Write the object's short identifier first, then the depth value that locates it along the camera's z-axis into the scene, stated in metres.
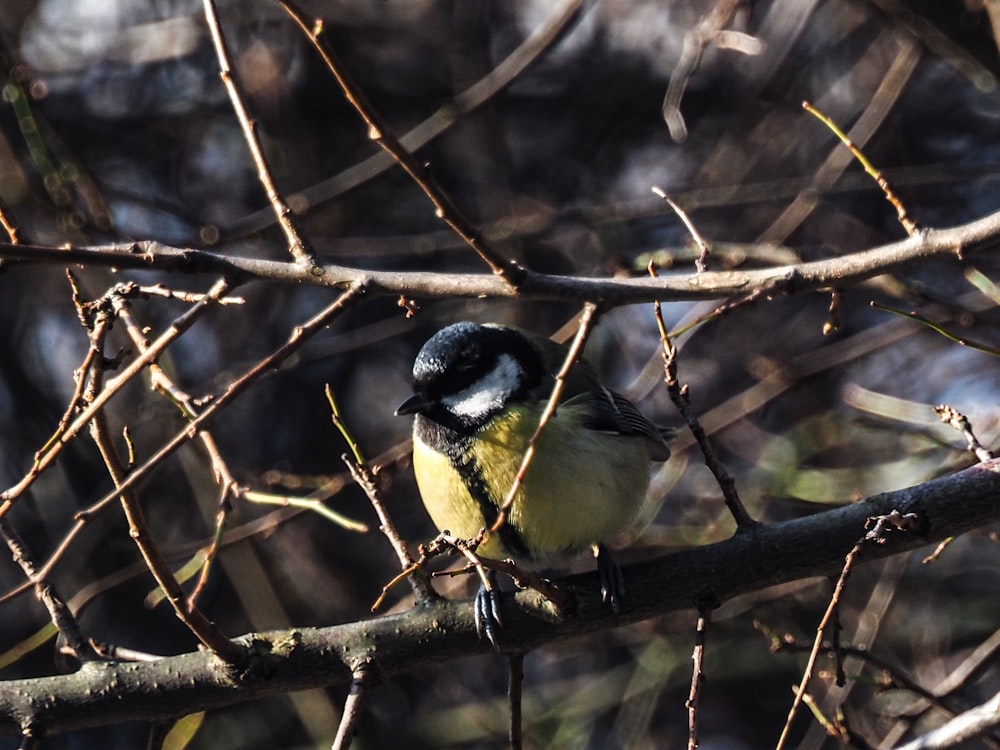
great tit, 6.80
